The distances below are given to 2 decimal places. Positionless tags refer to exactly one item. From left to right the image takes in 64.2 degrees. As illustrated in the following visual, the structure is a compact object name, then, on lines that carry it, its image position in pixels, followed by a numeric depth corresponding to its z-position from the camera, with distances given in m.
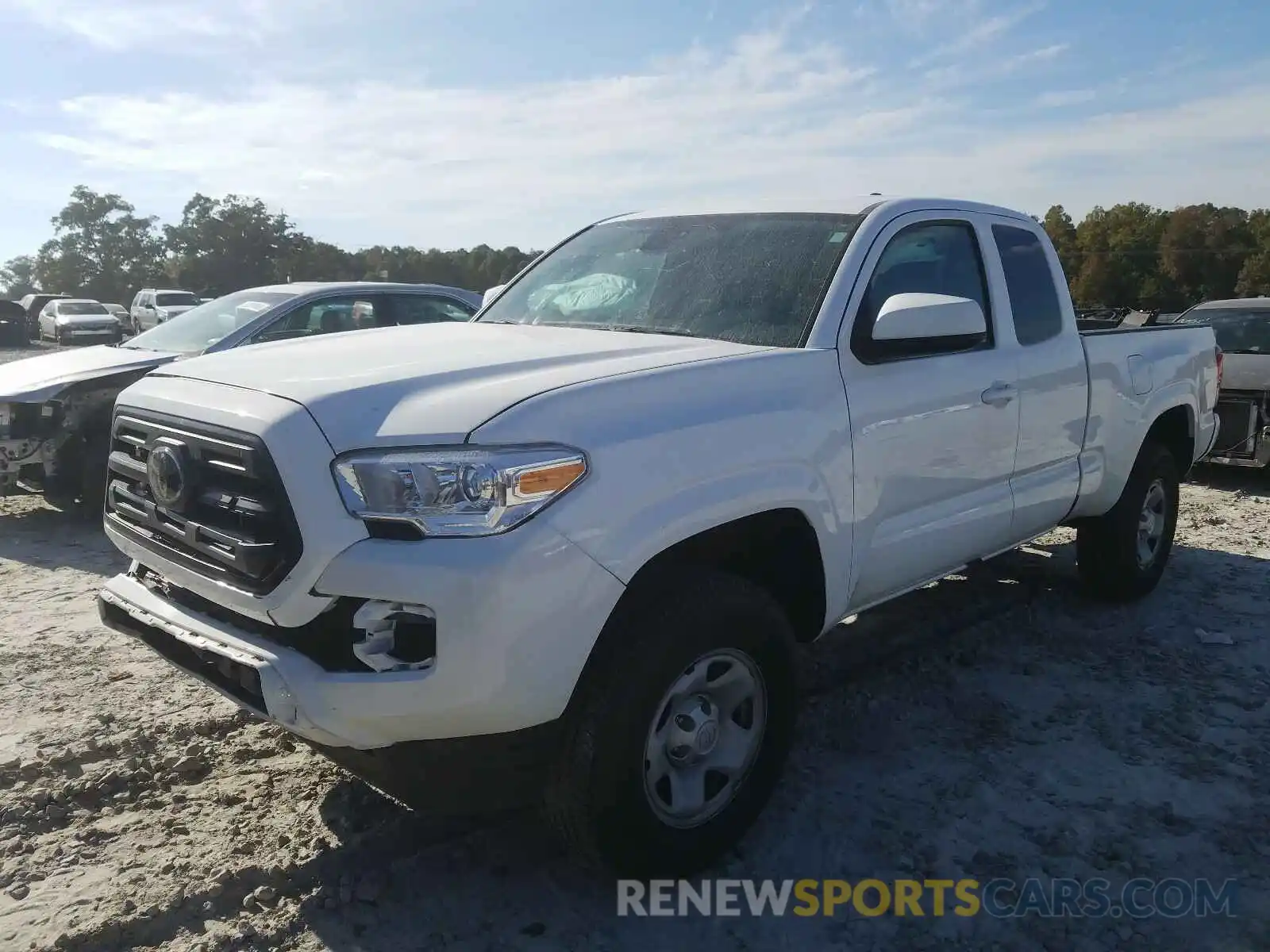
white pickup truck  2.35
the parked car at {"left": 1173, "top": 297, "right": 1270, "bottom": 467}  8.56
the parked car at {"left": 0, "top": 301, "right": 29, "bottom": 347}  32.28
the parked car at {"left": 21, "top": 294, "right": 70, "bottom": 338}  37.43
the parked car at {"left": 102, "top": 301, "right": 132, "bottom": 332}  40.50
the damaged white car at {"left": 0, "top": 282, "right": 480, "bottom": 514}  6.50
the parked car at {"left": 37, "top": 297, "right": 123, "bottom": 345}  31.23
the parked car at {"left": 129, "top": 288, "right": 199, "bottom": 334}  30.84
